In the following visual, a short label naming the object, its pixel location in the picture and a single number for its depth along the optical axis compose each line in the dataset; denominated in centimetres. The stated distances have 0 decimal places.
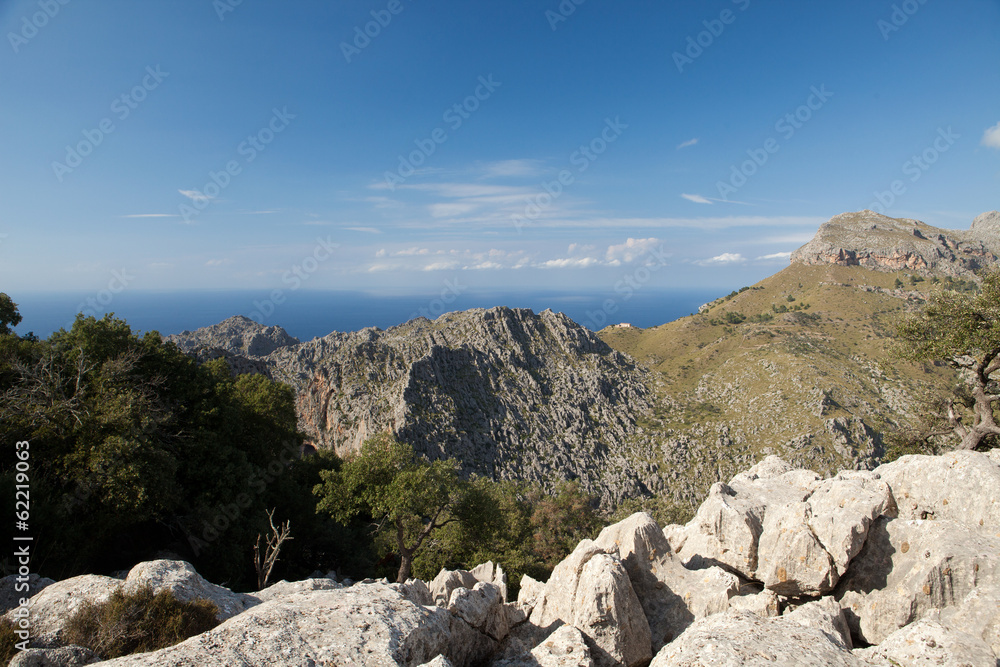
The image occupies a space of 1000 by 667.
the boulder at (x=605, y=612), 944
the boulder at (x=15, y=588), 1158
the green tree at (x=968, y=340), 1853
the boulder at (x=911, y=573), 906
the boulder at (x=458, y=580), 1323
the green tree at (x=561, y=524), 3120
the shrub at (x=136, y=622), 863
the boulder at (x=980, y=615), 791
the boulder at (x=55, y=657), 744
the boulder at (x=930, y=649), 668
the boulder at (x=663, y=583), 1086
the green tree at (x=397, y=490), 2052
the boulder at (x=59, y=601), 881
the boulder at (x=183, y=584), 1045
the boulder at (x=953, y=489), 1043
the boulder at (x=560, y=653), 853
